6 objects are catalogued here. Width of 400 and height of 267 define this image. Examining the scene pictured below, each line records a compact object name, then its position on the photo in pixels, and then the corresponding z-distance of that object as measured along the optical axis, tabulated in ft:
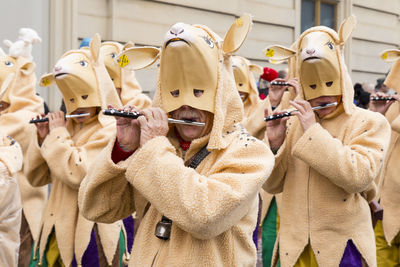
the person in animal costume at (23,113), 16.51
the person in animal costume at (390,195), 15.67
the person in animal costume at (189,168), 8.03
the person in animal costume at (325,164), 11.34
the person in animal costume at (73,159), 13.33
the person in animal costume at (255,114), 15.96
